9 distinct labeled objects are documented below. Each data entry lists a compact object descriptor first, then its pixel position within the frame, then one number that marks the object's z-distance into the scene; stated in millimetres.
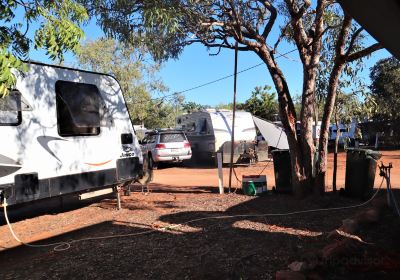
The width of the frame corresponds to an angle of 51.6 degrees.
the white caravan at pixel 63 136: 6199
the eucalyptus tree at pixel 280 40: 7207
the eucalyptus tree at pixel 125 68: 31850
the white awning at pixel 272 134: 14480
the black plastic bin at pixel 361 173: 7824
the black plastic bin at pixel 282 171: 8898
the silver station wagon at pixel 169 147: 17781
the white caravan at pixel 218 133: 17219
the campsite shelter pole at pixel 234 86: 8820
